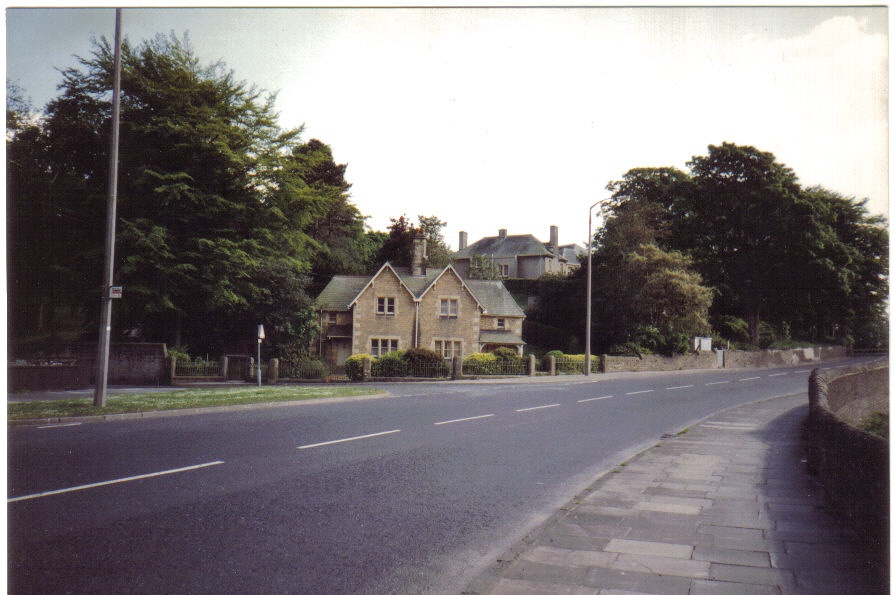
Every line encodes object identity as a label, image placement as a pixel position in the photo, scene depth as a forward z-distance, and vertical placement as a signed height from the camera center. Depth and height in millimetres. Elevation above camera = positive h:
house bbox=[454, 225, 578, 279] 83062 +8635
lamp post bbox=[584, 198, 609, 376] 36912 +2731
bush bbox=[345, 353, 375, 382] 34369 -2632
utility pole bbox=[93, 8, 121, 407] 14336 +924
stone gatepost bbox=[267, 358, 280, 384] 33375 -2745
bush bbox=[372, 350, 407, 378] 34812 -2551
